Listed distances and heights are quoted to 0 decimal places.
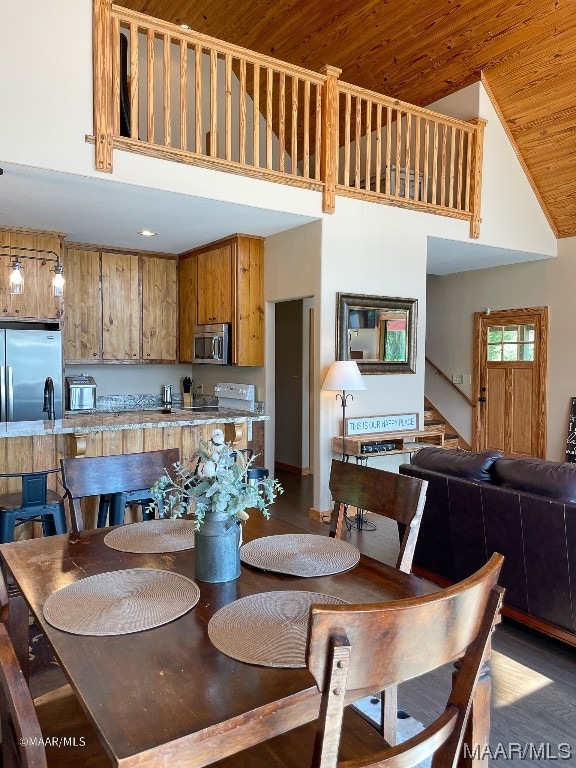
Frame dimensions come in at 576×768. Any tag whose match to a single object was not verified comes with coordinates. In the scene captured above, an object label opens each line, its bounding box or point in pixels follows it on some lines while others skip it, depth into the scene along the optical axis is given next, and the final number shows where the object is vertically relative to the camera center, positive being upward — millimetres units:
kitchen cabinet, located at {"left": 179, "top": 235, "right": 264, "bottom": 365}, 5684 +876
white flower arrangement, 1501 -304
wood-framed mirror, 5090 +408
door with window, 6672 -68
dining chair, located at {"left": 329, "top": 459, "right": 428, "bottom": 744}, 1823 -456
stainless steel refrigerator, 5113 +51
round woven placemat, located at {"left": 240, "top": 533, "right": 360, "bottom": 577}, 1652 -566
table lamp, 4609 -23
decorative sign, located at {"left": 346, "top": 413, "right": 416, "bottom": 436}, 5129 -464
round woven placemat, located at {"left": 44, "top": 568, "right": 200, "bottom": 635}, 1305 -573
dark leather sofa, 2584 -776
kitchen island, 3492 -412
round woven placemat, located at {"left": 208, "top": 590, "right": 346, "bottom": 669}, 1186 -582
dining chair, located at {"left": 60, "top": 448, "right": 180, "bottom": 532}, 2275 -414
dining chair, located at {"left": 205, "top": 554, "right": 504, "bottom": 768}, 853 -462
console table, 4891 -619
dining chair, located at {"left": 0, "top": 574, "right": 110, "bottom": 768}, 1041 -859
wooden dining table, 955 -598
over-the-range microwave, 5789 +337
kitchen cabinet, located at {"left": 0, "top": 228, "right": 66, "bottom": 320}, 5285 +972
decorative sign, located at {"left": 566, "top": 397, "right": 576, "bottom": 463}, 6220 -676
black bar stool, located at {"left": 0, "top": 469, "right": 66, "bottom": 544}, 2941 -703
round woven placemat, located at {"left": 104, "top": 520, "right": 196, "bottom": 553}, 1844 -560
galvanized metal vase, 1544 -479
